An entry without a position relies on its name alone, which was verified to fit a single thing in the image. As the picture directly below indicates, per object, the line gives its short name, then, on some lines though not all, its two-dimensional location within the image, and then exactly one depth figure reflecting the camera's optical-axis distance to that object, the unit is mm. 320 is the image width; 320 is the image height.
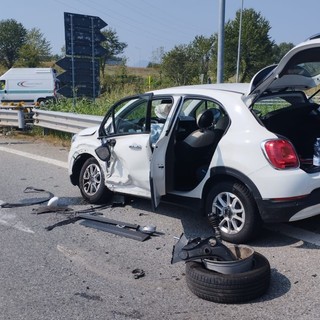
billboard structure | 10679
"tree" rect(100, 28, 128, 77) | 59483
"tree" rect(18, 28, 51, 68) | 47234
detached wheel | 2855
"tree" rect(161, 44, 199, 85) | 35033
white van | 27181
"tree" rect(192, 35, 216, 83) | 39889
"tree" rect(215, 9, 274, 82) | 45808
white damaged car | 3561
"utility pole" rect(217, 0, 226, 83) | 7780
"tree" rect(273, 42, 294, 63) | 49819
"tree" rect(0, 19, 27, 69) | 62093
